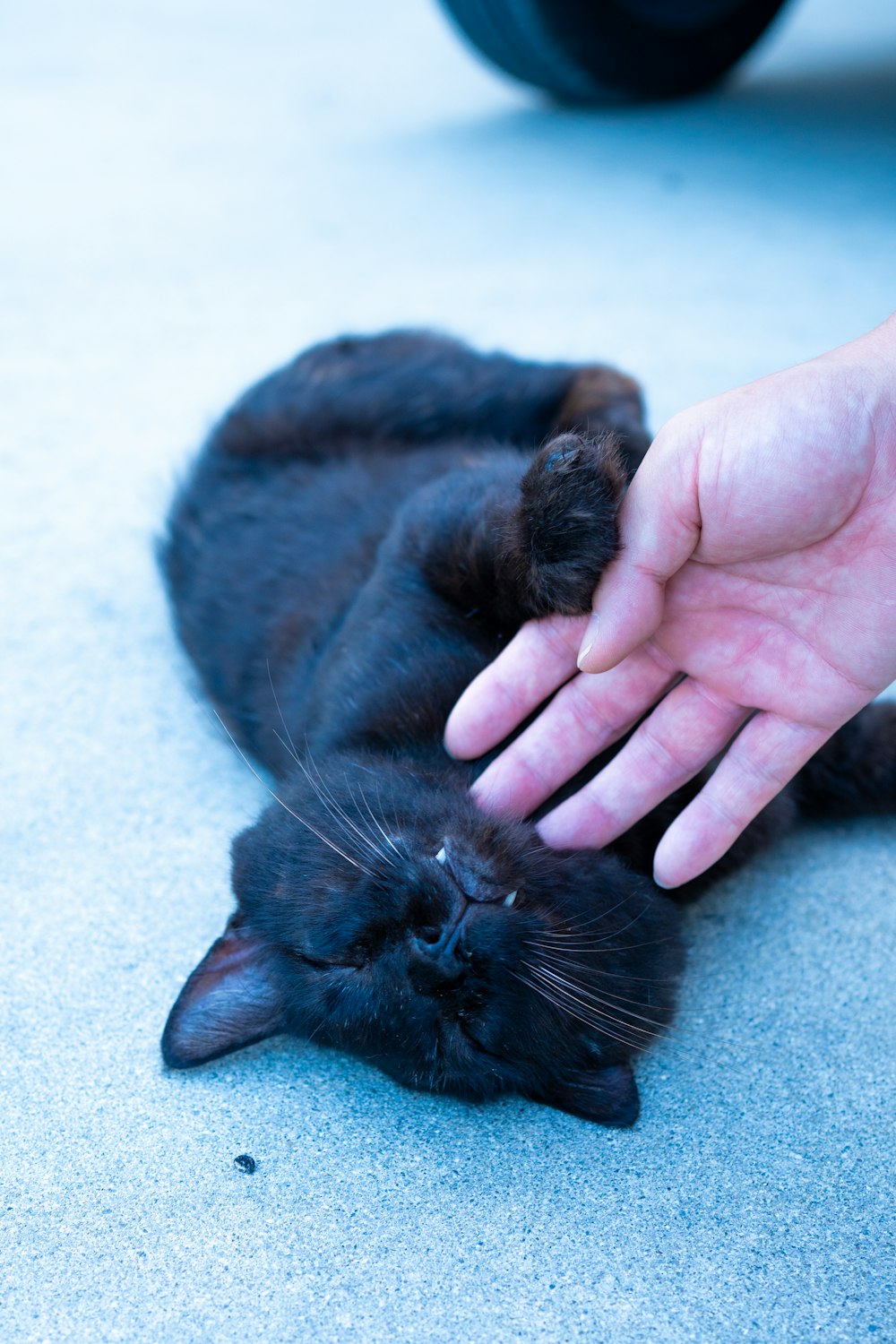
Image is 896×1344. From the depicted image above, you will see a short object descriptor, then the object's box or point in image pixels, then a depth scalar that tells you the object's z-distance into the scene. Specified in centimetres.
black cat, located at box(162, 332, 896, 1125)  53
